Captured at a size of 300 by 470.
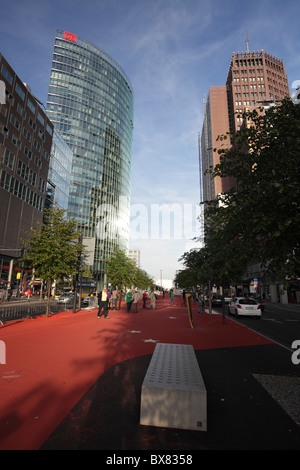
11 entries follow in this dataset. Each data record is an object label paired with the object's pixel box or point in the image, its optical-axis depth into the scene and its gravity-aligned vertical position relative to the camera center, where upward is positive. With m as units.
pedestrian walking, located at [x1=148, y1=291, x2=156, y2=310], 24.64 -1.01
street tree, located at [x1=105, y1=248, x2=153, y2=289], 30.17 +2.06
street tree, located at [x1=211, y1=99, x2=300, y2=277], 4.97 +2.09
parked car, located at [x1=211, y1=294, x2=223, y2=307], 31.71 -1.52
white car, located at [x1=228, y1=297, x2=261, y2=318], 18.44 -1.36
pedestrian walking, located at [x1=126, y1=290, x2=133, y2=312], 21.20 -1.09
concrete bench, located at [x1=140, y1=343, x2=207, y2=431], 3.24 -1.50
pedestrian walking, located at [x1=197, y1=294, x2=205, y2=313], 22.39 -1.55
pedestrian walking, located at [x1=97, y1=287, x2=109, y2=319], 15.40 -0.94
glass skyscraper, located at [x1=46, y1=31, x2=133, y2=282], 85.38 +55.73
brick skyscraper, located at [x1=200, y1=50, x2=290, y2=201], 100.25 +81.55
